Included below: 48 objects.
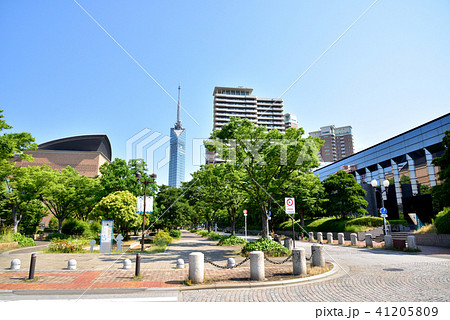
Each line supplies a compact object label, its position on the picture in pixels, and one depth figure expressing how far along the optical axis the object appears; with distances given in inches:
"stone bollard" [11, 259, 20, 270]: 461.1
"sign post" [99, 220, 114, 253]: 793.6
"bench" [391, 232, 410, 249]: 712.4
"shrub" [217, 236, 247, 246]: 978.1
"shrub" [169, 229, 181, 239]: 1421.0
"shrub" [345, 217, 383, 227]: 1191.6
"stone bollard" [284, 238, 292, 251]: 703.7
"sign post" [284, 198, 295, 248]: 530.3
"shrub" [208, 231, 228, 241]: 1347.2
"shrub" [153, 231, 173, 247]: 926.7
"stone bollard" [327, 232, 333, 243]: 1068.5
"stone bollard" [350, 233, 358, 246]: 918.8
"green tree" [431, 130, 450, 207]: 753.0
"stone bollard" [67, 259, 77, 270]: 466.0
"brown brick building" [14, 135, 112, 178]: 2837.1
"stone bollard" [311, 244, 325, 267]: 421.7
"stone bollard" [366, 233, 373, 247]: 822.5
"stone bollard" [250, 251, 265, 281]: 351.6
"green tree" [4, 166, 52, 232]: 1117.1
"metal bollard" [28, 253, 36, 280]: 375.9
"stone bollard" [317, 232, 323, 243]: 1097.1
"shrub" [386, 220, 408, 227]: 1258.7
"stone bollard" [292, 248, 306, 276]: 377.1
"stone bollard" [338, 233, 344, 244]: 989.2
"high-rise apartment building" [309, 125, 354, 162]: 7258.9
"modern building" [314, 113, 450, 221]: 1533.0
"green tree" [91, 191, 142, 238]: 1069.8
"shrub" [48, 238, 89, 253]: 767.7
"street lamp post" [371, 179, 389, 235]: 837.4
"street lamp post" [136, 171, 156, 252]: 793.1
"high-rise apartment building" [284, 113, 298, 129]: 5709.6
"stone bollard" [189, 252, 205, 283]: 345.4
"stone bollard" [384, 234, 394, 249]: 748.6
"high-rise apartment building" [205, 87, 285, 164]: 4534.9
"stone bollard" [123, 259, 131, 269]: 464.1
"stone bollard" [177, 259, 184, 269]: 466.0
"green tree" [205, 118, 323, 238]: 604.4
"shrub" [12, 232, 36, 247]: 947.5
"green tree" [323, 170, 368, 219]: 1293.1
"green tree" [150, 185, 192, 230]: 1358.3
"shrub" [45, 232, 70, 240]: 1189.3
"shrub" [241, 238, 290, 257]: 585.9
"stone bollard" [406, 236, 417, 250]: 686.9
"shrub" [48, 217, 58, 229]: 2016.5
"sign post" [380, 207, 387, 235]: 817.5
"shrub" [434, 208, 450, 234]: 775.1
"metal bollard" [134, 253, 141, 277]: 383.8
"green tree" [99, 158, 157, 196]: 1258.0
